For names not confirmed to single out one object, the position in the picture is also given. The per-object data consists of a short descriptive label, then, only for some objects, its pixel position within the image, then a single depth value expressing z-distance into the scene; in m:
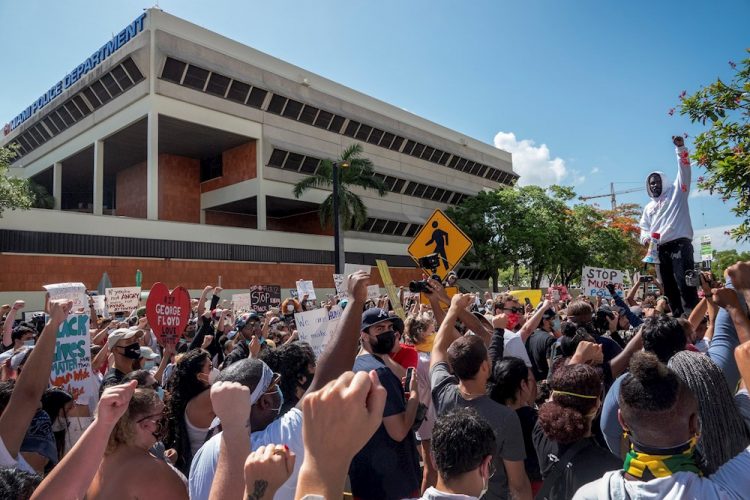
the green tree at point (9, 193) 20.08
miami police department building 24.89
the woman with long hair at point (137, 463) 2.29
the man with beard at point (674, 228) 5.36
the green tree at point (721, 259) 55.47
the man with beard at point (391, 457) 3.10
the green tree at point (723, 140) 6.34
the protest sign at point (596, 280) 12.28
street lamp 23.14
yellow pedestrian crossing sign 6.86
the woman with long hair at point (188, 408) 3.17
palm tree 29.73
